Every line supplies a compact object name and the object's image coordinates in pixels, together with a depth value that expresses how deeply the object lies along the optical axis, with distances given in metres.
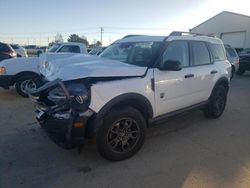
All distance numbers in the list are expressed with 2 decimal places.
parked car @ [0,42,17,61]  9.49
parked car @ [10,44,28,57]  14.57
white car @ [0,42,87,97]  5.53
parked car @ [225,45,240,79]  10.31
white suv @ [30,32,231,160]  2.40
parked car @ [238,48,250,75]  12.00
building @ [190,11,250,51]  21.50
